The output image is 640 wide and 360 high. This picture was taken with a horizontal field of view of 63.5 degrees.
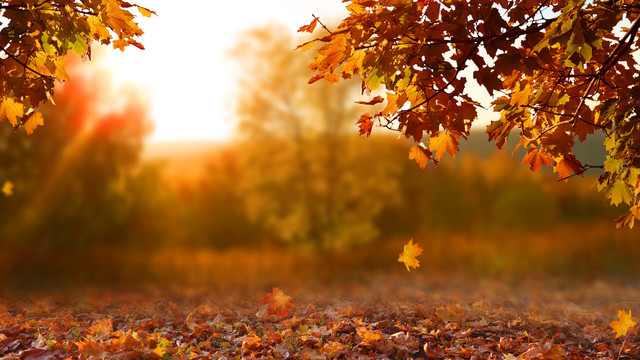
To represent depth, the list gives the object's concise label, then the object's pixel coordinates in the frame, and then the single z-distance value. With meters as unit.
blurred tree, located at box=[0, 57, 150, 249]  11.94
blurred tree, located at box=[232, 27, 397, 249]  14.88
